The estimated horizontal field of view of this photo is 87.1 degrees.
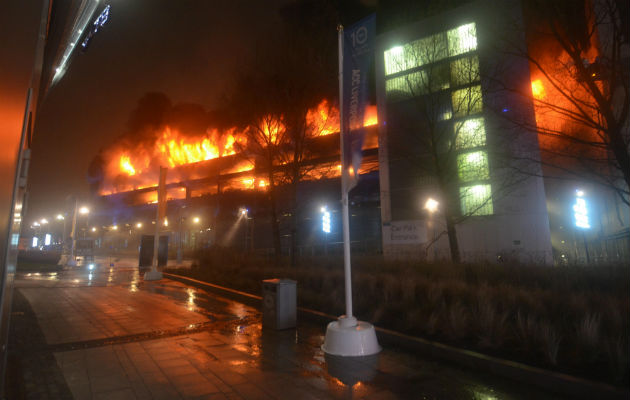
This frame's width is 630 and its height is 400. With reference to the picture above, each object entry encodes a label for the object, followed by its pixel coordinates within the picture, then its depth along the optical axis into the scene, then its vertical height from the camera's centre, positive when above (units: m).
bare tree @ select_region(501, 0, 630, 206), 6.86 +4.13
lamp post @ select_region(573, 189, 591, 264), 18.52 +1.68
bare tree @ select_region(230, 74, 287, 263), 16.62 +6.24
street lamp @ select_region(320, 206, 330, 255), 30.72 +2.33
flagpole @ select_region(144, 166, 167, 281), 15.58 +1.76
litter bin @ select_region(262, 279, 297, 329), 7.21 -1.22
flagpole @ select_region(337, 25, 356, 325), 5.70 +0.82
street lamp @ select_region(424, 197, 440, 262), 22.88 +2.58
